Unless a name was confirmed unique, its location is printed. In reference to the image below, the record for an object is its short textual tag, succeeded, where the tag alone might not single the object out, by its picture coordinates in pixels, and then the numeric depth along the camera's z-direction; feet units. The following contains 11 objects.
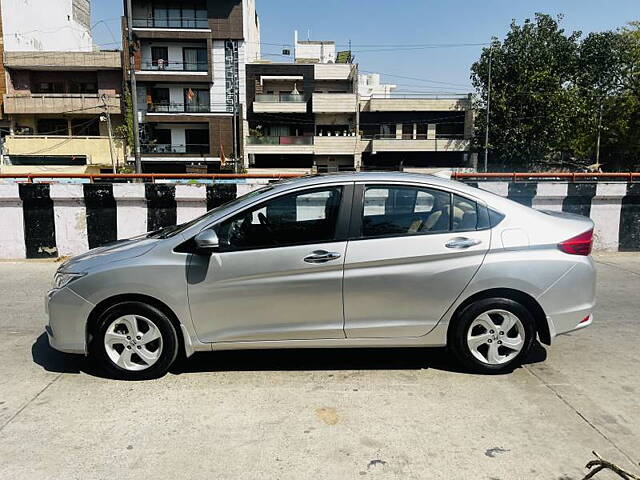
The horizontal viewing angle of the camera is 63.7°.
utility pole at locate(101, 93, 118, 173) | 135.66
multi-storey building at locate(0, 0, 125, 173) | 135.44
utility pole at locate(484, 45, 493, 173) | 143.43
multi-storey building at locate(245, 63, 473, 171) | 154.61
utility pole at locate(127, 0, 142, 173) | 96.14
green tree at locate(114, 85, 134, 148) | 140.46
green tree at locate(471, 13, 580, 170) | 141.79
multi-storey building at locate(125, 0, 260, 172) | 145.07
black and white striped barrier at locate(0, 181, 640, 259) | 28.09
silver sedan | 12.73
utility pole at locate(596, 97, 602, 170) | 150.66
